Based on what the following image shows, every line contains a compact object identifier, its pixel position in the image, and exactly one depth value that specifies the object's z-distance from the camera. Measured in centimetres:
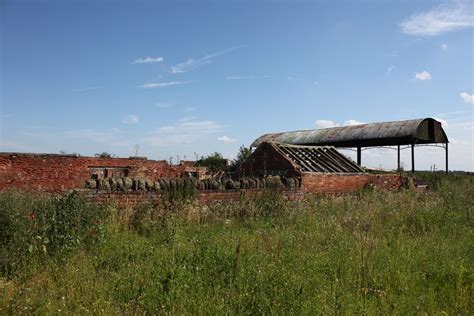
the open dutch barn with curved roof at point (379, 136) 2241
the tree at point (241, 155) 2102
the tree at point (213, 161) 2517
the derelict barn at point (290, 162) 1290
